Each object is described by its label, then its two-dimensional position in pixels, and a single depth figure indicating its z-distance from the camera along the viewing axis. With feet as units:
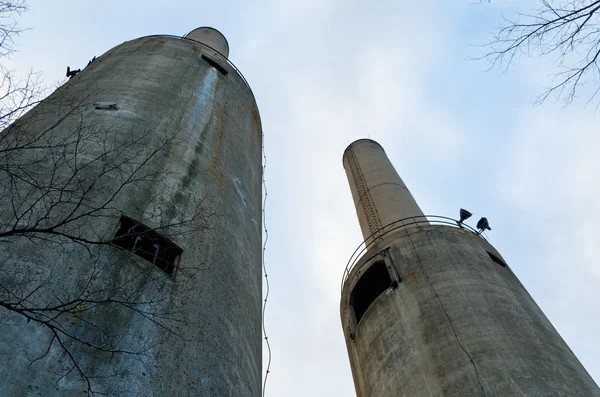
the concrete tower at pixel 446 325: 37.01
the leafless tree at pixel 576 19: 17.85
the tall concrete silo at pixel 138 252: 16.21
